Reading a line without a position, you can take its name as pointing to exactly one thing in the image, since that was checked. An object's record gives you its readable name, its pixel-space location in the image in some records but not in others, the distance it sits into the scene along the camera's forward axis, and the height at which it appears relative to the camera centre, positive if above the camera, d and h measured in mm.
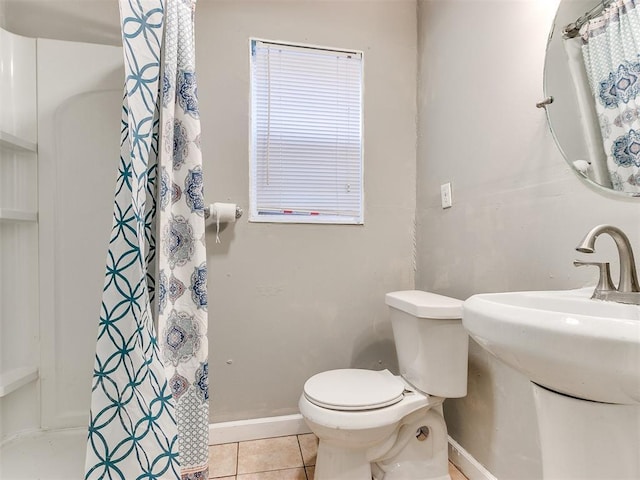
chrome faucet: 686 -67
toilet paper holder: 1393 +137
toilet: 1058 -560
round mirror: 793 +337
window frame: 1531 +306
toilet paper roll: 1386 +131
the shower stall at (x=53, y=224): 1236 +82
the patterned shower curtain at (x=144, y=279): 693 -85
